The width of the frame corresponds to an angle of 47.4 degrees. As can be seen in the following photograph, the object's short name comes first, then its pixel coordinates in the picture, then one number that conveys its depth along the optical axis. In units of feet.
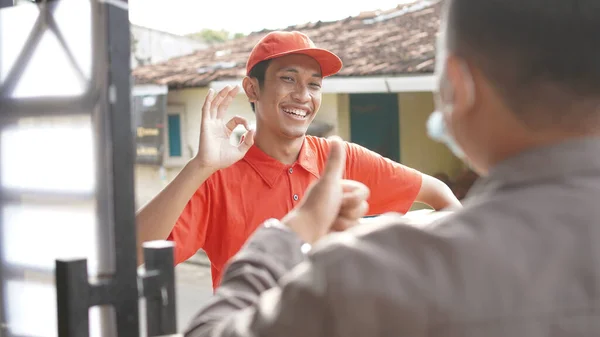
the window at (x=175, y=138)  37.65
